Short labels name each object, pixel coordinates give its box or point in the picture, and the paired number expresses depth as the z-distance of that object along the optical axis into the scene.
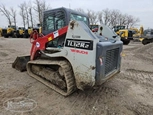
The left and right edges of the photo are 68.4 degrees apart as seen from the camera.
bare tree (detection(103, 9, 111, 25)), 43.19
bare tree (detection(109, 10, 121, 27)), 43.02
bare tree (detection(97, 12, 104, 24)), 43.31
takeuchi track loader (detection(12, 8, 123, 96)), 2.11
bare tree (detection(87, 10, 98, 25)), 42.26
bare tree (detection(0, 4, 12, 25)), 36.88
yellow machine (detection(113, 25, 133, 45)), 12.79
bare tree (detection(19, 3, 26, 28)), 37.75
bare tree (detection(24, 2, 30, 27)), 37.59
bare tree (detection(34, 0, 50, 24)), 32.35
